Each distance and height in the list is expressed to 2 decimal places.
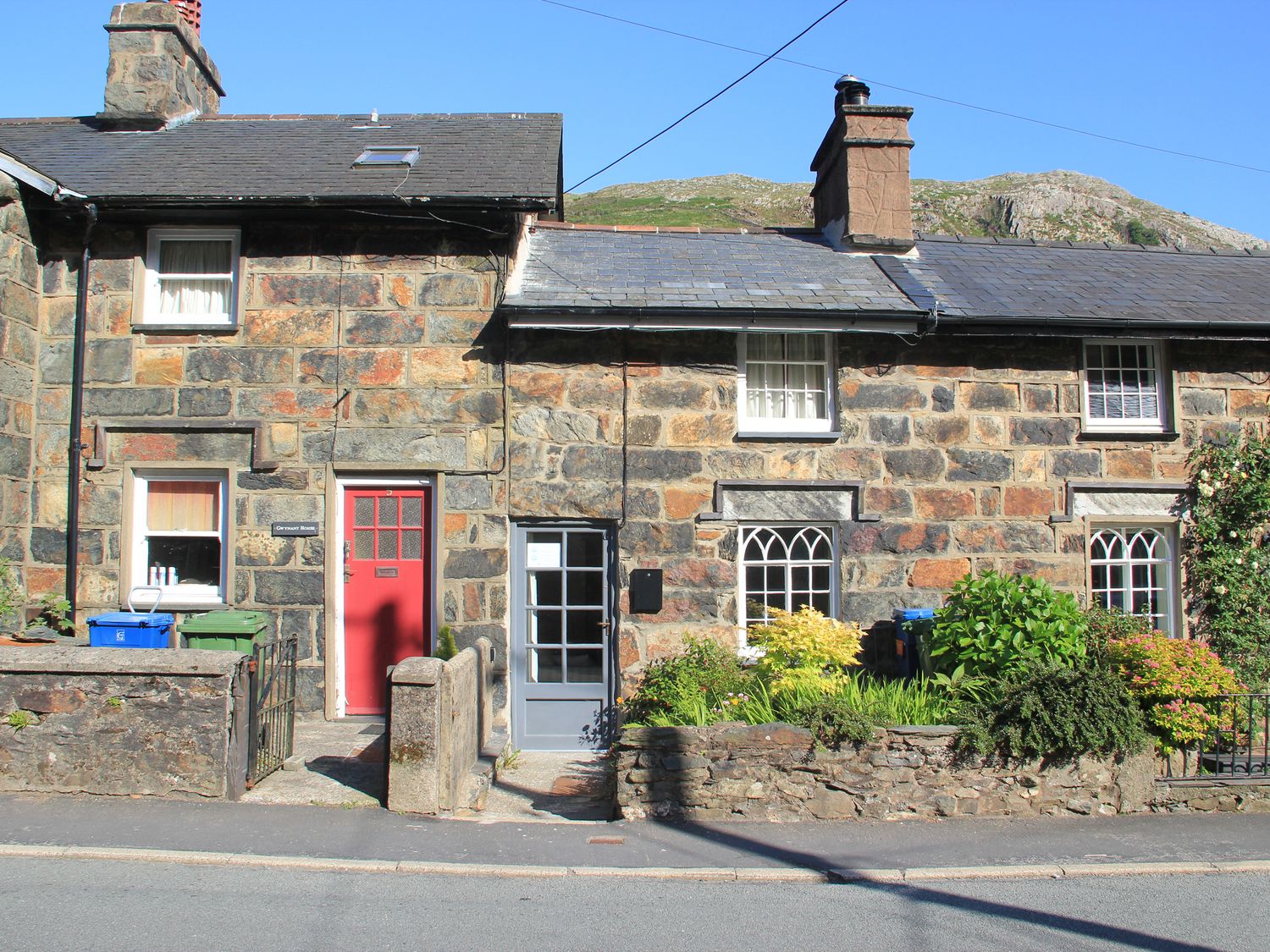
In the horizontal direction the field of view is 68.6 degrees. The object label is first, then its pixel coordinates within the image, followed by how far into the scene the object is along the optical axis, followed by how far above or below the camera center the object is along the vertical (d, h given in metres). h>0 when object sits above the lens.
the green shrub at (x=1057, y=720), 7.07 -1.31
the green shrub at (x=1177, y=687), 7.28 -1.10
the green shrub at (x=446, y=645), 8.73 -0.89
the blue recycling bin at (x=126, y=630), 7.87 -0.66
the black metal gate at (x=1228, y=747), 7.43 -1.63
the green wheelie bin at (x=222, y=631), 7.67 -0.66
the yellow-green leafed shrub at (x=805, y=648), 8.13 -0.88
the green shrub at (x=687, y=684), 8.16 -1.23
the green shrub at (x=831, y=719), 6.98 -1.29
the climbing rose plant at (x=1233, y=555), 10.04 -0.08
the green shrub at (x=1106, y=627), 8.16 -0.75
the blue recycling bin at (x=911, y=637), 8.88 -0.86
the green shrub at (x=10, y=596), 8.75 -0.42
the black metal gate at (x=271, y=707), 7.20 -1.27
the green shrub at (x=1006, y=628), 7.75 -0.67
